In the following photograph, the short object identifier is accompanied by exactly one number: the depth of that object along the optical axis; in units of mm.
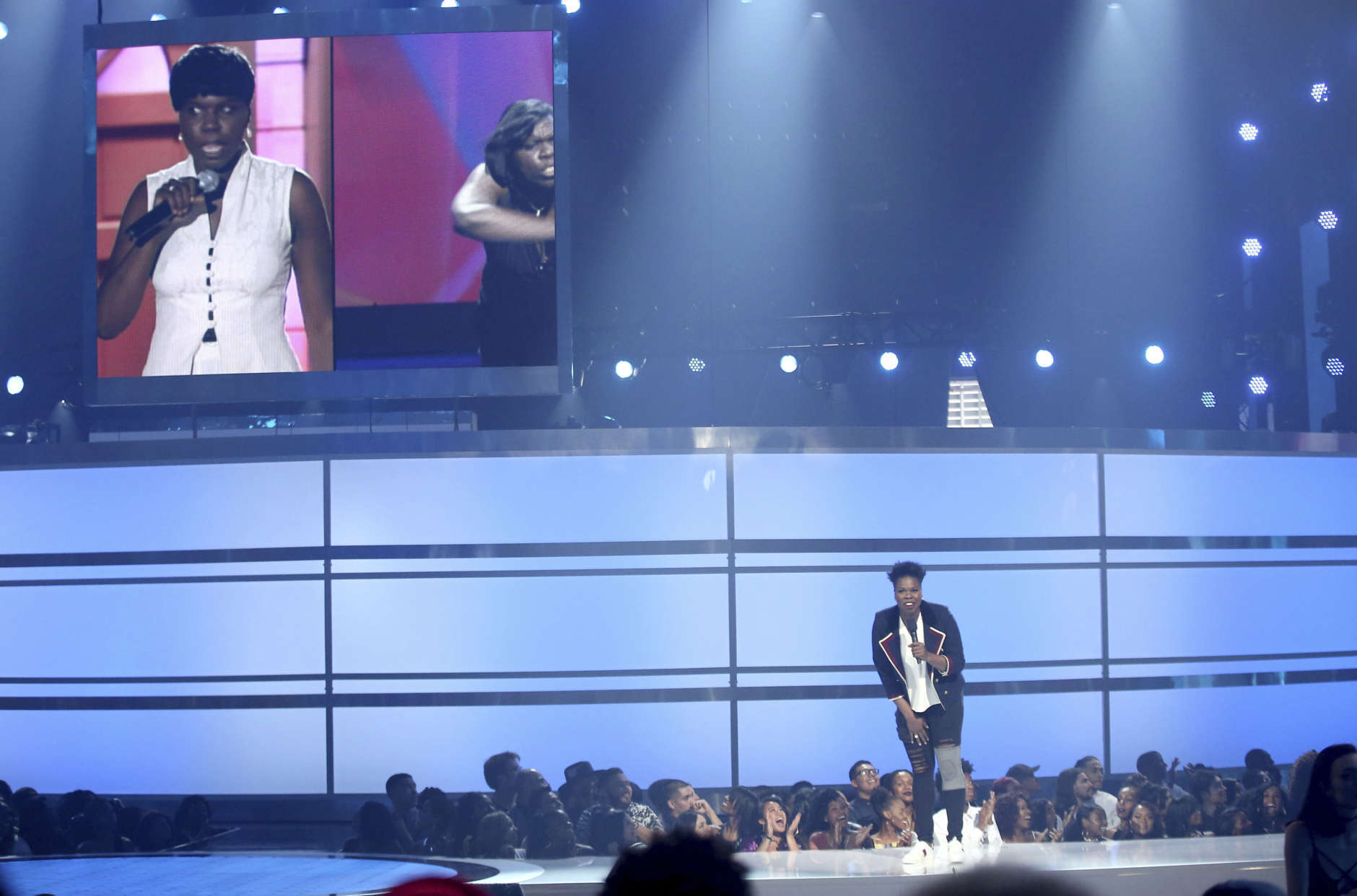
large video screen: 17250
